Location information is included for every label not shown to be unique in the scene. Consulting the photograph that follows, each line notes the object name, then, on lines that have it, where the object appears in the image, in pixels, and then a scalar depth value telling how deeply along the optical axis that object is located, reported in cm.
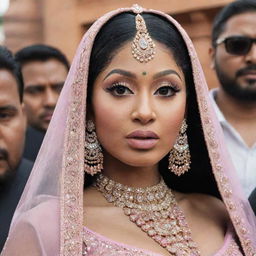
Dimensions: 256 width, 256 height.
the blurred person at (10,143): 332
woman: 226
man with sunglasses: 421
